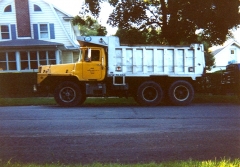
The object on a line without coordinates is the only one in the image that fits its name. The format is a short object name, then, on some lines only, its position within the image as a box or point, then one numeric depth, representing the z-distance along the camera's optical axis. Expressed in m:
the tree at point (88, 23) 16.25
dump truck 12.52
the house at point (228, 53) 45.12
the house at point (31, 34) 24.55
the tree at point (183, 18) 13.53
